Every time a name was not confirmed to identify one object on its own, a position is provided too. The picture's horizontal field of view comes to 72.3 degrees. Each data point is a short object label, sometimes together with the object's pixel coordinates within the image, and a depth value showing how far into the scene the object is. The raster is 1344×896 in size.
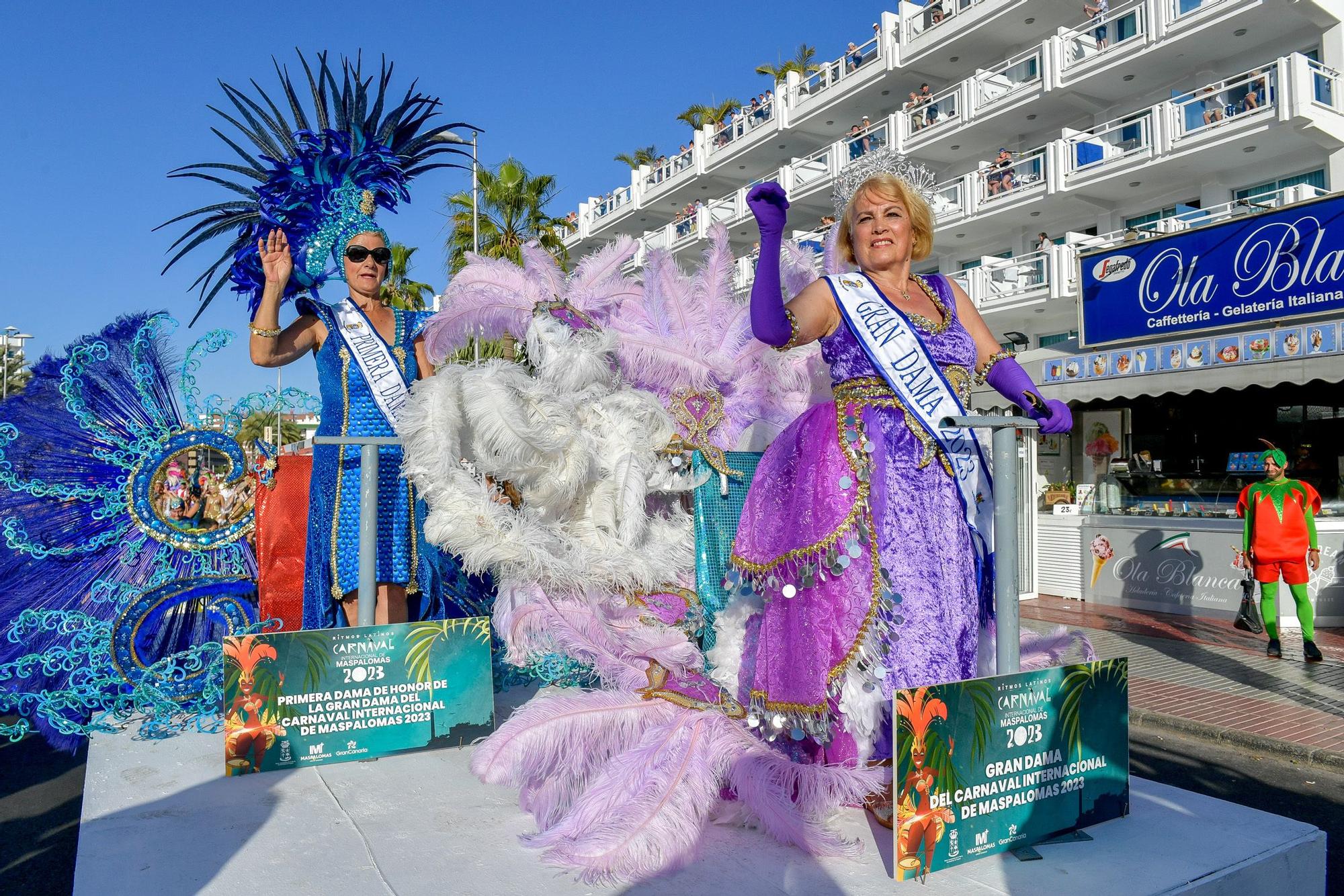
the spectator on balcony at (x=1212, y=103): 13.05
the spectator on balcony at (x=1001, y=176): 16.58
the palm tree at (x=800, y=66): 29.23
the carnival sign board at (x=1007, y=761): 1.83
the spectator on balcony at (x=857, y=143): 19.86
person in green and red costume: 6.78
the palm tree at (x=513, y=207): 20.38
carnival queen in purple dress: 2.20
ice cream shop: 9.02
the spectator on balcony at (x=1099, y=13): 15.20
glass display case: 9.15
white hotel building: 10.41
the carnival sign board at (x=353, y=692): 2.53
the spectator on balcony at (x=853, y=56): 21.23
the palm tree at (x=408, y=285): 21.81
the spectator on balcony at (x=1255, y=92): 12.45
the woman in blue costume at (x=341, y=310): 2.96
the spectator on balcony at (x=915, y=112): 18.80
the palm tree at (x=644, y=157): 35.51
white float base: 1.86
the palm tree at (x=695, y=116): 32.25
